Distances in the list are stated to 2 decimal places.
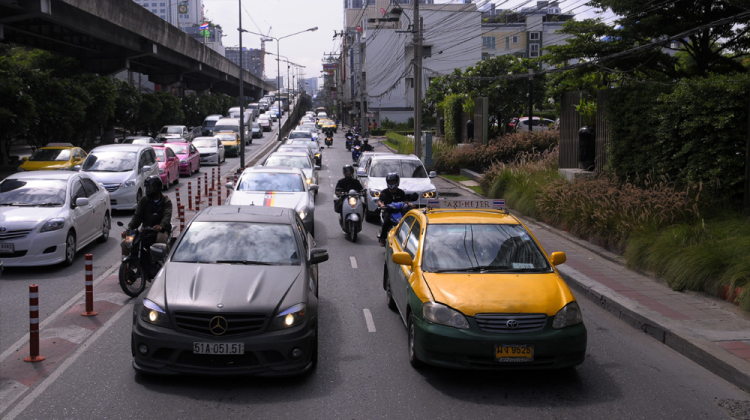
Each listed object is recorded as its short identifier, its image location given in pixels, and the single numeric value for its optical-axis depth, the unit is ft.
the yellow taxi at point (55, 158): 83.71
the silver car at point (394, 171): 60.91
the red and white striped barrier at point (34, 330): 23.73
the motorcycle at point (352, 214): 51.76
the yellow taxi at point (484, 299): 21.91
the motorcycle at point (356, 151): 123.85
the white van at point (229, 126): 178.65
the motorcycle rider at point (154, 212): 34.60
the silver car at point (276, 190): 48.65
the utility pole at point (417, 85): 98.22
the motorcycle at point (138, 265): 33.76
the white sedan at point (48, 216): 39.04
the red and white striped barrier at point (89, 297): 30.60
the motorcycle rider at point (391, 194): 46.03
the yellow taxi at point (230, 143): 149.79
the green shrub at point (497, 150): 94.84
